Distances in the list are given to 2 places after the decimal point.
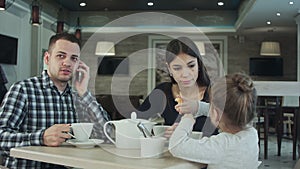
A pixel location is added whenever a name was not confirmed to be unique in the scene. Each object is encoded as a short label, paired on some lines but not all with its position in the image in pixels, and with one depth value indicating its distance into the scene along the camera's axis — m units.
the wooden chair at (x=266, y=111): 6.14
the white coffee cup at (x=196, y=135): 1.45
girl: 1.28
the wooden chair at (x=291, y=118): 5.93
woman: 1.79
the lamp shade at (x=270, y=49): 10.91
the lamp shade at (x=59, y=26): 9.52
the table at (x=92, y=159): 1.20
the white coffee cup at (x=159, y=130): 1.52
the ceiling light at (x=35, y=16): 7.77
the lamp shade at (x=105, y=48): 11.15
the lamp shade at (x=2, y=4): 5.86
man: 1.69
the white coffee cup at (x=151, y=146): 1.32
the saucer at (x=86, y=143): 1.55
